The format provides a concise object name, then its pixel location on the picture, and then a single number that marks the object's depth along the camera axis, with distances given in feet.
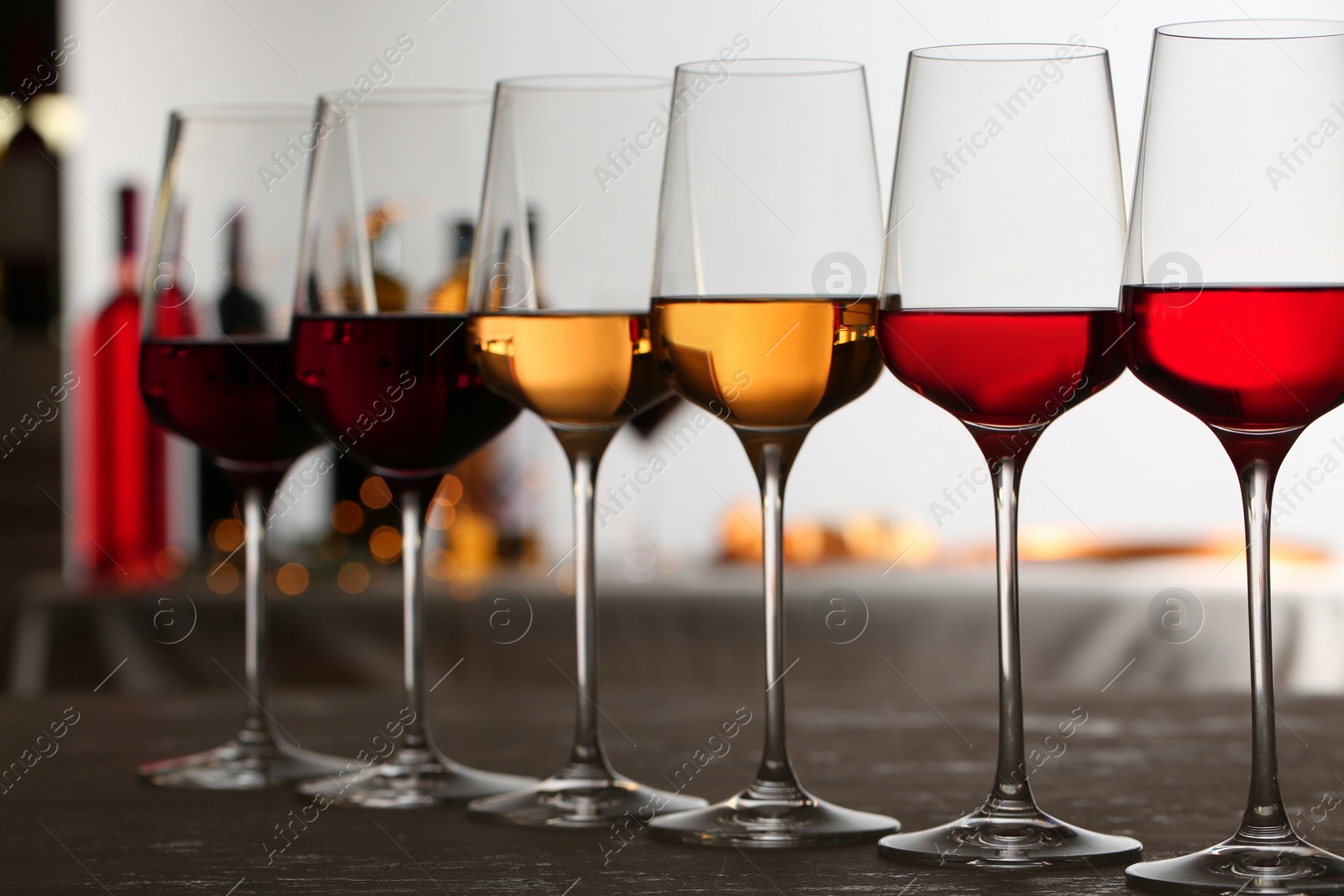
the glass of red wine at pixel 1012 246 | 4.43
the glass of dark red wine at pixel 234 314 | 5.05
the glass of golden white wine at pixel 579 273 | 4.71
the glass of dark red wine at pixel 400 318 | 4.84
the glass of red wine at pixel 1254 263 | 4.27
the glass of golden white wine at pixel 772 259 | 4.57
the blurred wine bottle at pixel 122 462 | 8.18
